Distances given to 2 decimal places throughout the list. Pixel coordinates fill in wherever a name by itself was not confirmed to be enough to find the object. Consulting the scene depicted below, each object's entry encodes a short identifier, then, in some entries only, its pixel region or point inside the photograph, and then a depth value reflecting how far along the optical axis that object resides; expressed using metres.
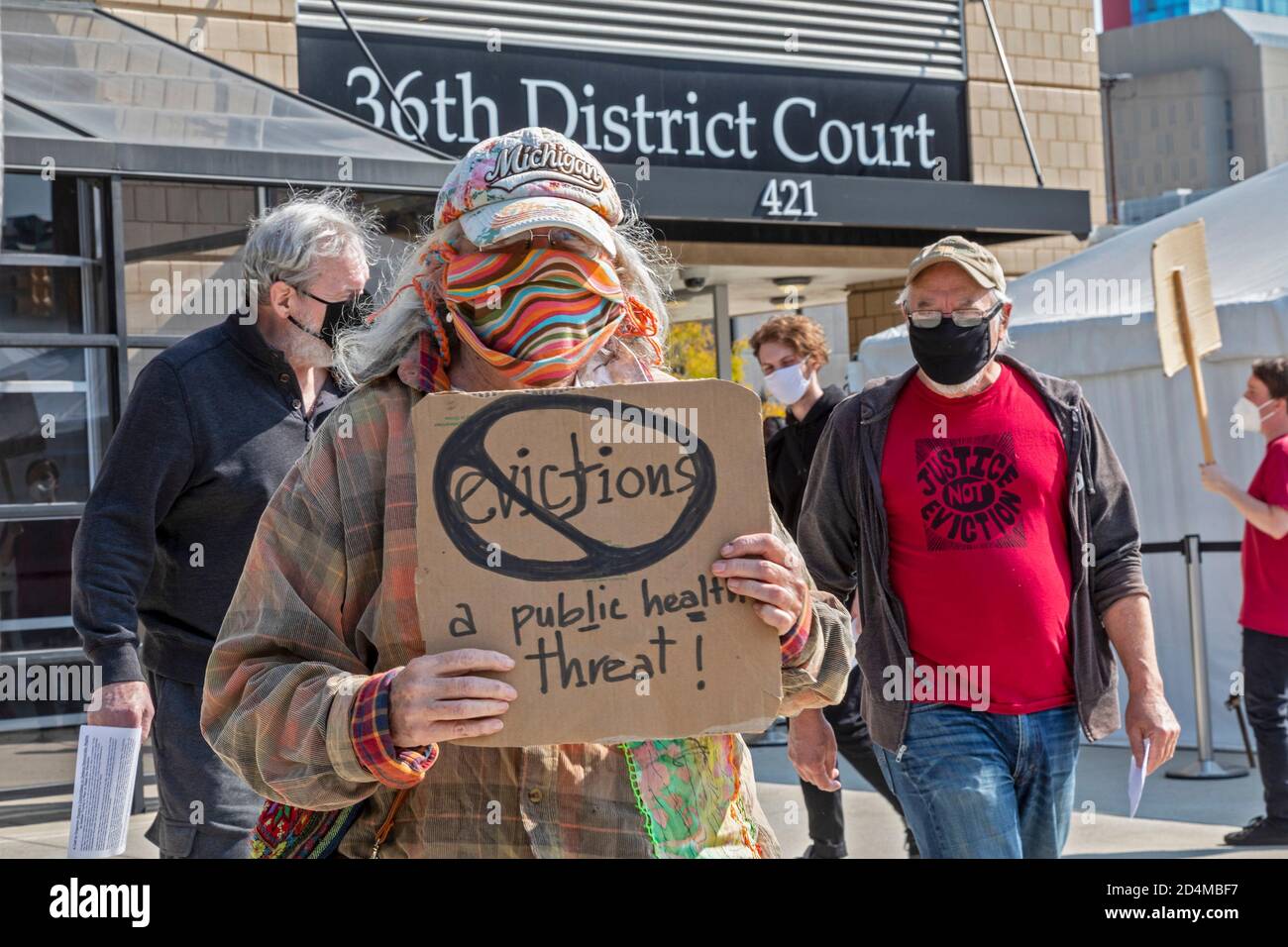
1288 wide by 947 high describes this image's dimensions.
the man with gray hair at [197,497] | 3.79
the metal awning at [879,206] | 12.05
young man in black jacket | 6.65
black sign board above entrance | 11.64
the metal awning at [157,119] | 7.97
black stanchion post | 8.55
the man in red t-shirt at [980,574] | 3.91
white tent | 9.29
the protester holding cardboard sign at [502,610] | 2.05
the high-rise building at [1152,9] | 98.69
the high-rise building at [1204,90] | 79.56
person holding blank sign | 7.25
